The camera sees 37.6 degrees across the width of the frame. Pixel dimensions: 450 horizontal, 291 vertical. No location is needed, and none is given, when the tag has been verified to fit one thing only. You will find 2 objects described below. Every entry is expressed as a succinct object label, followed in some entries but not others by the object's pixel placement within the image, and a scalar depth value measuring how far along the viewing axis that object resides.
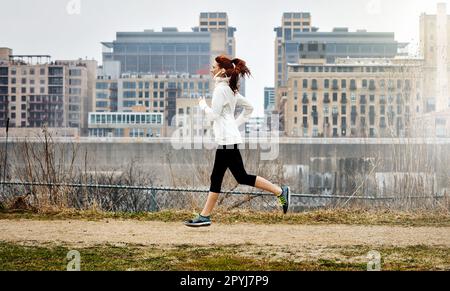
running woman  6.99
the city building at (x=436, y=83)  50.06
